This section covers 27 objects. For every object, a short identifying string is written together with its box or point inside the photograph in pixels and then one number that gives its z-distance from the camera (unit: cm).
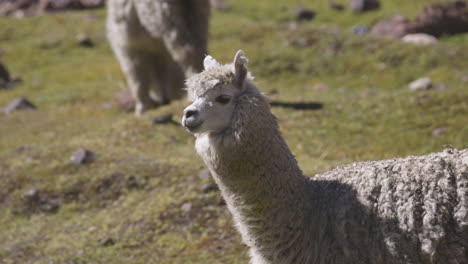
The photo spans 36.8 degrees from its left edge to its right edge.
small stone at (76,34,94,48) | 3641
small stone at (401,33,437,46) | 2868
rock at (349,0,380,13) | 3756
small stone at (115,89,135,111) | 2558
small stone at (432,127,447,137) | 1522
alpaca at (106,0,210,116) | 1920
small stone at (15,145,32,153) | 1701
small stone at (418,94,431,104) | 1759
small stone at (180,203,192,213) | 1182
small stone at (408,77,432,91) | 1991
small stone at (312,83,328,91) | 2301
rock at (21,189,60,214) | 1360
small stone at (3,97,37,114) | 2647
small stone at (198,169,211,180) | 1261
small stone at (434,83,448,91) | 1947
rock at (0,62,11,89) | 3172
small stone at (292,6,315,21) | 3844
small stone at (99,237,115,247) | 1152
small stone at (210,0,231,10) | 4188
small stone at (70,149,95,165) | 1512
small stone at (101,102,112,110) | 2623
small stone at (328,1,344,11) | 3922
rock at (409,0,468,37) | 3084
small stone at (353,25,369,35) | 3219
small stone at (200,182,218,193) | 1214
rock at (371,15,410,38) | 3139
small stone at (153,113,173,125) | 1777
